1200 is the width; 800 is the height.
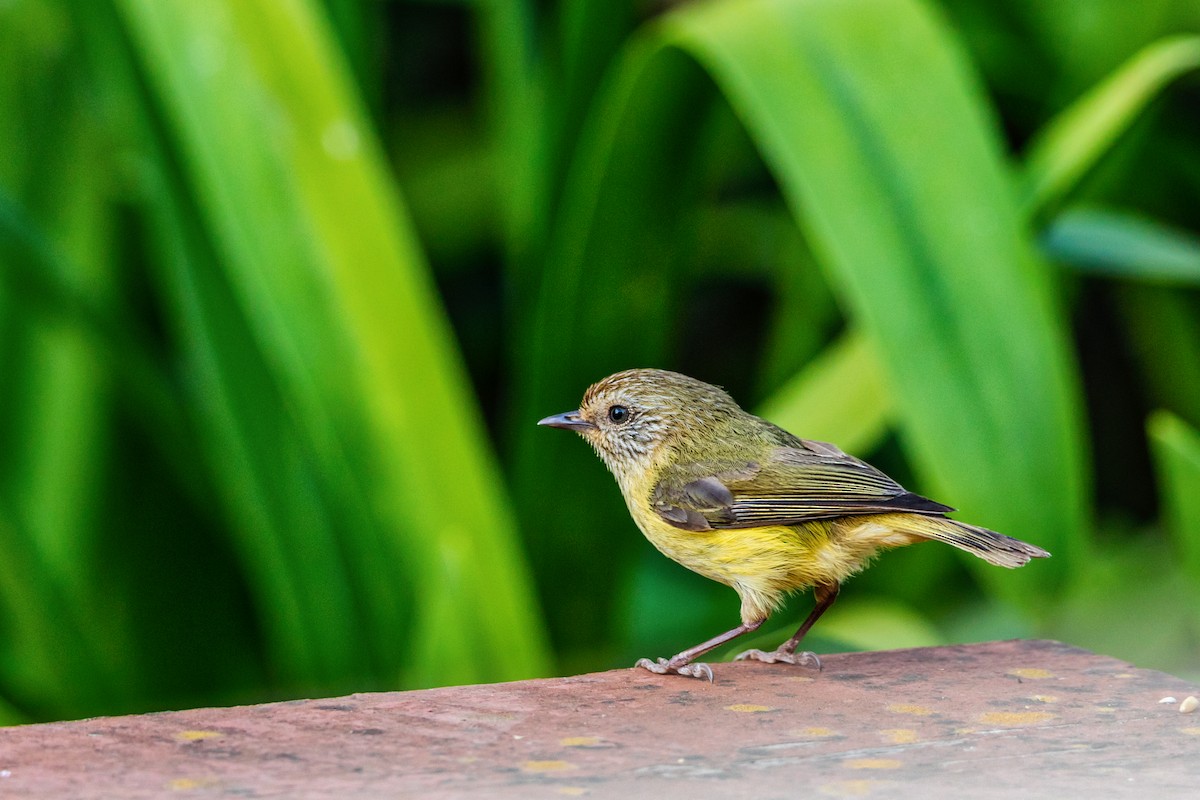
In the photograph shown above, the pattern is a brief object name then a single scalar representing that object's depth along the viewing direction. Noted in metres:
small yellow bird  3.11
